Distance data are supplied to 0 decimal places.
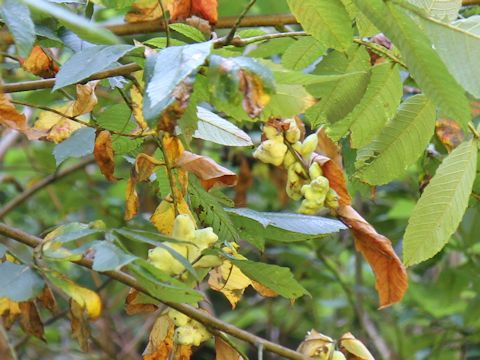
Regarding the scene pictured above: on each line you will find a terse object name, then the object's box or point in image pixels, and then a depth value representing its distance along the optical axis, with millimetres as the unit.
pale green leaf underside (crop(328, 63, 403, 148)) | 1486
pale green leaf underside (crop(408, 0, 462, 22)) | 1411
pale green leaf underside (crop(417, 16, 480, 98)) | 1346
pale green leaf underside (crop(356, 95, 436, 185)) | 1514
